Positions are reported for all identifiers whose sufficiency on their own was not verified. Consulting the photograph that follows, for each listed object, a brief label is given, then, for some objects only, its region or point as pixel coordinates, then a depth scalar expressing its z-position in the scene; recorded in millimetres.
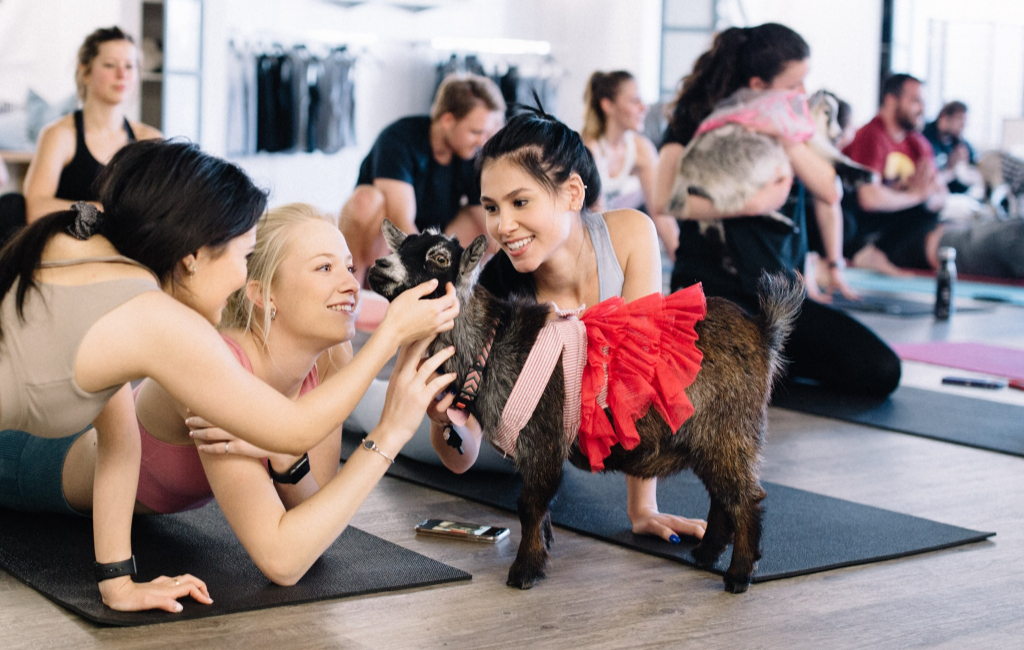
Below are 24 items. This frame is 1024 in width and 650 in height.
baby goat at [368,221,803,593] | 2113
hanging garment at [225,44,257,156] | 9266
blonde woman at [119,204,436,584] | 2006
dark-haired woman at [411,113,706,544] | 2404
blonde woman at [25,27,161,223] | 4914
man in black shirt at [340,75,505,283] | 4859
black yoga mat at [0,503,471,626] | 1996
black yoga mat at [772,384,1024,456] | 3607
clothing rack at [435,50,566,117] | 9969
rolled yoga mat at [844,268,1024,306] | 7716
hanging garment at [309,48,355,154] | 9656
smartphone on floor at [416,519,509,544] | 2457
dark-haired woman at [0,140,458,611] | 1704
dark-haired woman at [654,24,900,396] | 4055
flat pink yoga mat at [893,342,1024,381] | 4895
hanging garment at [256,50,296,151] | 9422
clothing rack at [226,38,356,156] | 9312
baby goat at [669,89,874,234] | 3975
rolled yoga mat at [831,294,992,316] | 6773
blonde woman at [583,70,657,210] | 6027
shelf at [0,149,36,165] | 7117
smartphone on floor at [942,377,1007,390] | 4496
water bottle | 6605
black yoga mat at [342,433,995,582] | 2357
